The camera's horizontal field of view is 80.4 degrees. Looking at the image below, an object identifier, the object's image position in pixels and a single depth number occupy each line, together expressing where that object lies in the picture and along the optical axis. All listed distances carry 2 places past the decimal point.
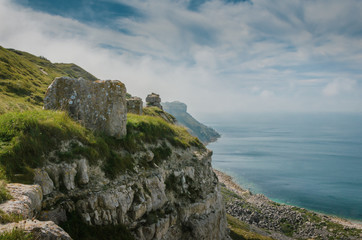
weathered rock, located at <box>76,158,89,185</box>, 9.12
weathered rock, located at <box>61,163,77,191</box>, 8.56
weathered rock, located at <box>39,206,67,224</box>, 7.07
